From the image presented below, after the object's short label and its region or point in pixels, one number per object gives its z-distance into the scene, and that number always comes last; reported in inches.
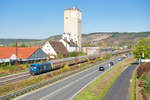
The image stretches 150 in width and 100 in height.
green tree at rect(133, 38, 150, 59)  2659.9
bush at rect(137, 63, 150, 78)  1628.9
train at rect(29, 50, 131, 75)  1770.4
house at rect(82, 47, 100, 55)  4928.2
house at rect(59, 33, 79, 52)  4175.2
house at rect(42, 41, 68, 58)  3634.4
